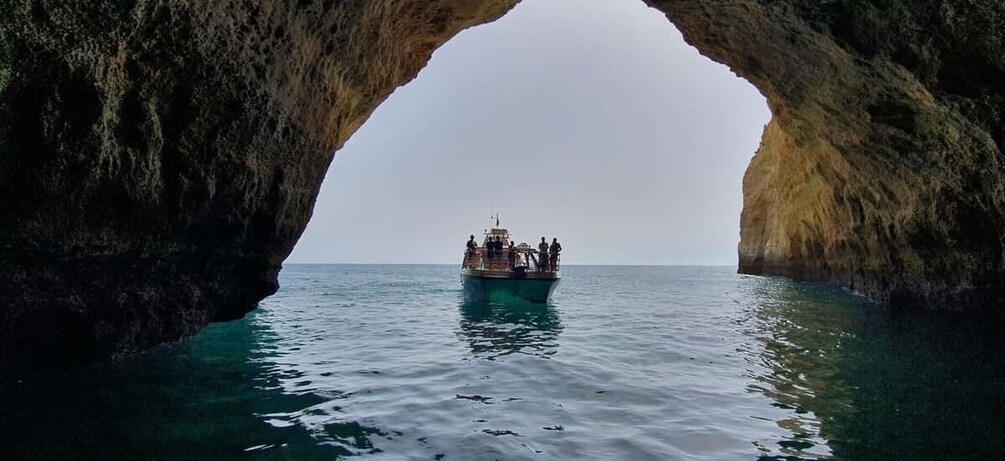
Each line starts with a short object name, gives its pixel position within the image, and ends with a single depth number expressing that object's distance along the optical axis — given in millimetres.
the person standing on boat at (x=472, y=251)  23855
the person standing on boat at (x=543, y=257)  22078
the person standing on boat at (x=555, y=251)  22062
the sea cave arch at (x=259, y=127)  6312
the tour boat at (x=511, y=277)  20859
